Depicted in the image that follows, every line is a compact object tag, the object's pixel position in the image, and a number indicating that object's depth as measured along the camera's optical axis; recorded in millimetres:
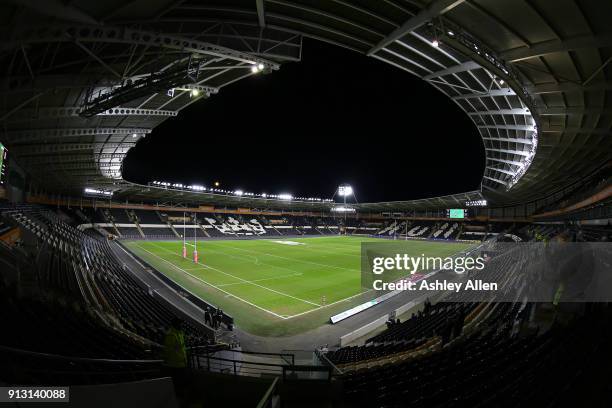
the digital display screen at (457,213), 71750
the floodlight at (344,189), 88806
